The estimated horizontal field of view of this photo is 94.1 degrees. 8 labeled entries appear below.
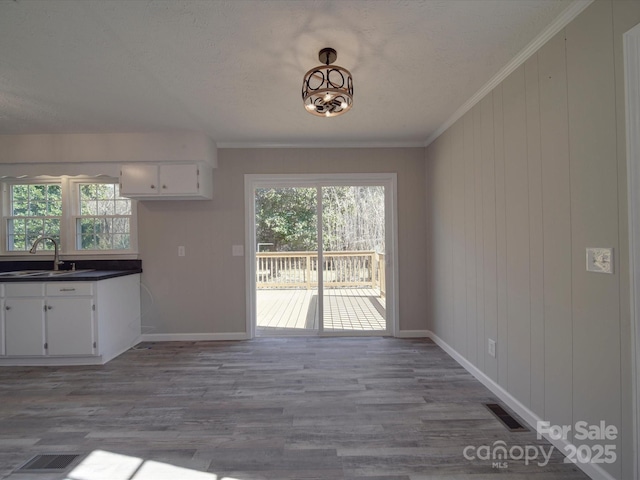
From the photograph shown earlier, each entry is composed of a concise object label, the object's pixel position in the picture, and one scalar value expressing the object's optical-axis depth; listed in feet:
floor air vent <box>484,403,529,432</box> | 6.23
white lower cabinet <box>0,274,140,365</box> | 9.57
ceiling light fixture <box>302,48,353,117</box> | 5.79
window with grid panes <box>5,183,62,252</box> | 11.95
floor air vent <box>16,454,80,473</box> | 5.29
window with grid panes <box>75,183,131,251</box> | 12.08
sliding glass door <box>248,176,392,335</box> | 12.43
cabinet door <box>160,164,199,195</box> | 10.85
